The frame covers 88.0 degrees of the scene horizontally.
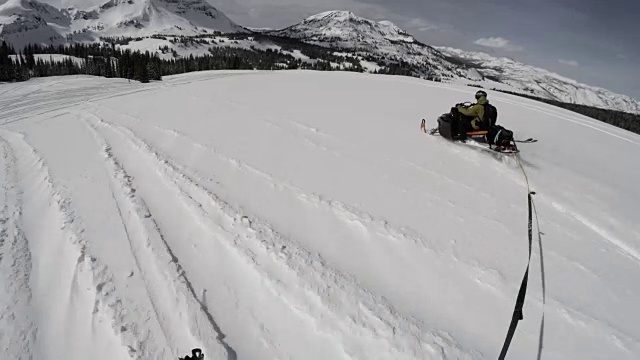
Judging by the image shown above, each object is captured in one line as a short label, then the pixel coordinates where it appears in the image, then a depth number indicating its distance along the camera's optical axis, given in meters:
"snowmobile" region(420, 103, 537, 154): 8.77
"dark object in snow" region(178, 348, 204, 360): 2.73
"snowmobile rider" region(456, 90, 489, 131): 9.37
